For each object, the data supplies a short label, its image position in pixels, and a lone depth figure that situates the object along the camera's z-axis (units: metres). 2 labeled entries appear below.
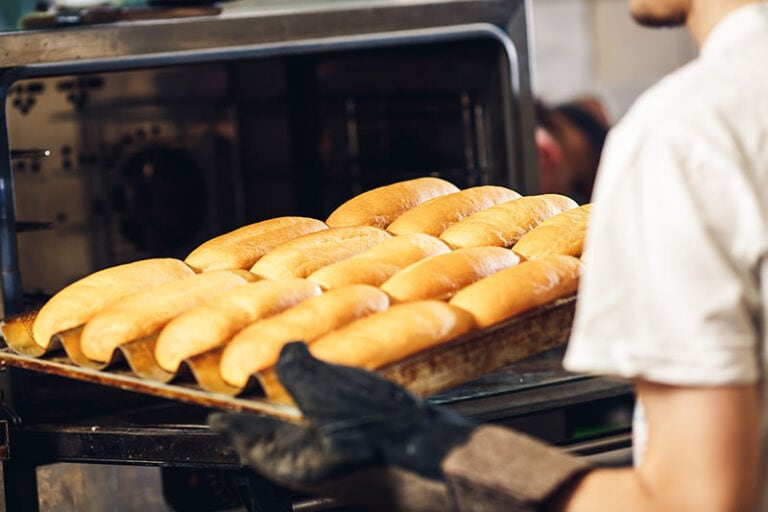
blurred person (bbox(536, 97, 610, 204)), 4.75
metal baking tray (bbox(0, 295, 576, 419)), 1.98
